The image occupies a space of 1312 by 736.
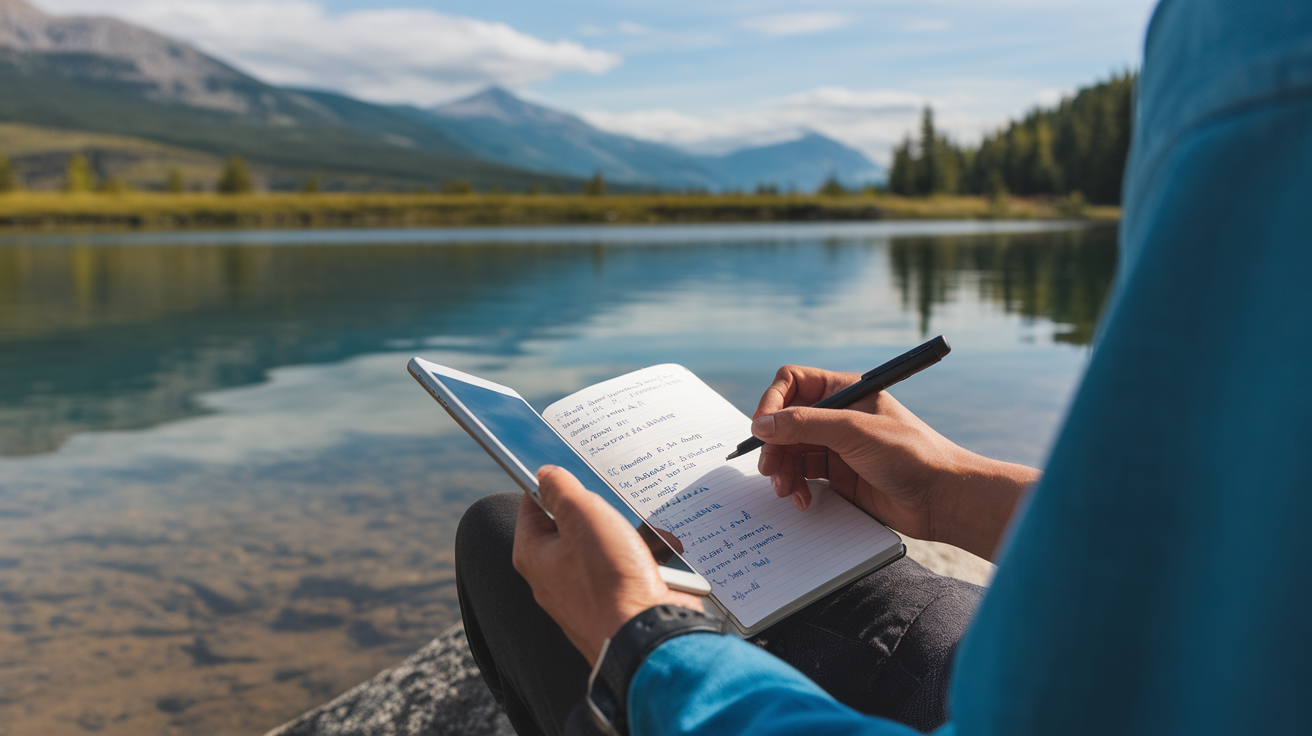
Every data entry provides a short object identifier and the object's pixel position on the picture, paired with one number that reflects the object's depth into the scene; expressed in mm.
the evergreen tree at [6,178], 70812
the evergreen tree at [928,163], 74250
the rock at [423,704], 2145
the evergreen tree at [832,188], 75188
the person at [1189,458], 322
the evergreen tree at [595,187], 78000
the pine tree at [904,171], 74562
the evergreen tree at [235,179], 81938
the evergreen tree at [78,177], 74244
